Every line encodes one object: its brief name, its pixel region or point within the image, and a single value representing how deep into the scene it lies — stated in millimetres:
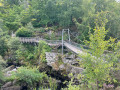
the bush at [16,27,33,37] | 19344
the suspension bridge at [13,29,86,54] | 13766
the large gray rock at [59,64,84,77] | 10080
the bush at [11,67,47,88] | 10477
